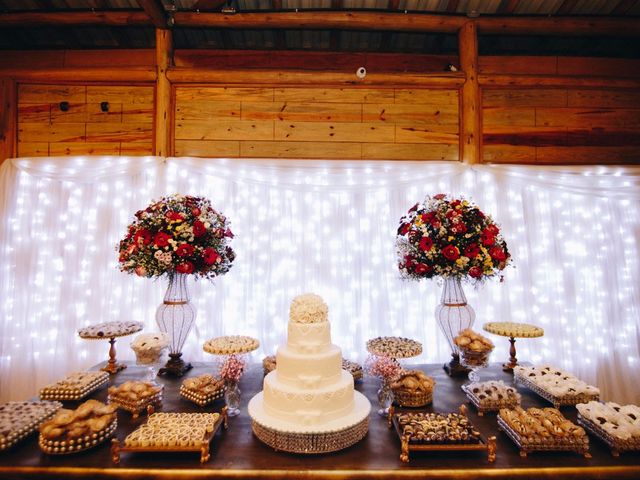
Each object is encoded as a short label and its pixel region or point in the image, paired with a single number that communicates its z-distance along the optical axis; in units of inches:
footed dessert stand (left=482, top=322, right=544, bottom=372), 102.3
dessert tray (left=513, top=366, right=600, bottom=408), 79.7
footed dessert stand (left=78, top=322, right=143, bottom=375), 99.3
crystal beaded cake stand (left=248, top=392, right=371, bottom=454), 63.7
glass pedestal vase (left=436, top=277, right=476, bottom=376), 101.9
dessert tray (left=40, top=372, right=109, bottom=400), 83.0
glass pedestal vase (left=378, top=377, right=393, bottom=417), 78.6
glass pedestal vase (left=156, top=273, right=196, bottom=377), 101.9
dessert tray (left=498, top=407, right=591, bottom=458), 62.4
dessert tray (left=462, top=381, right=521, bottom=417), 77.9
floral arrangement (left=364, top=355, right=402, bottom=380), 77.6
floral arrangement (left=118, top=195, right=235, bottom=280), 97.2
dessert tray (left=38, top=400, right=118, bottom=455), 61.4
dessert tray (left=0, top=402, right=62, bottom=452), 63.4
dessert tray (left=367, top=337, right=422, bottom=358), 88.7
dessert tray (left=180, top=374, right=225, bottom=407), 80.3
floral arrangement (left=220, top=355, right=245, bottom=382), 76.2
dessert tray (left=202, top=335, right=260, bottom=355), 91.2
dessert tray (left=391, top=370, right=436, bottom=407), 80.3
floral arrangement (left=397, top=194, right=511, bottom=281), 97.1
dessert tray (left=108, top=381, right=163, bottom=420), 76.3
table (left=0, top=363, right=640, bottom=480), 58.1
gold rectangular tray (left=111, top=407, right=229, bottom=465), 60.5
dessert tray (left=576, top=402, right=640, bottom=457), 62.4
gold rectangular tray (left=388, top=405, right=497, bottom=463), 61.1
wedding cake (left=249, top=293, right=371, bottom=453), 64.3
